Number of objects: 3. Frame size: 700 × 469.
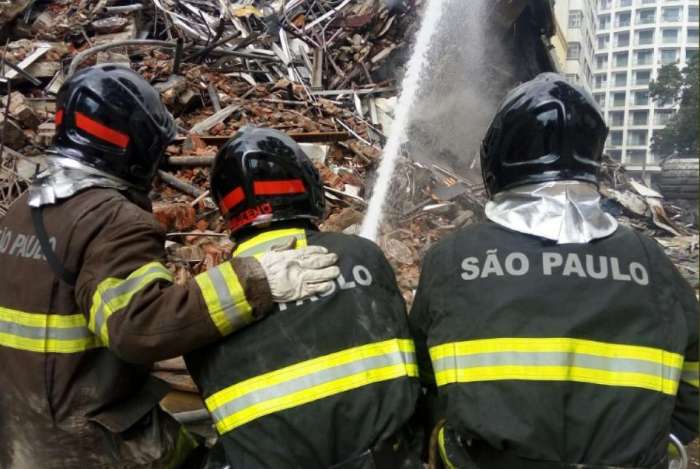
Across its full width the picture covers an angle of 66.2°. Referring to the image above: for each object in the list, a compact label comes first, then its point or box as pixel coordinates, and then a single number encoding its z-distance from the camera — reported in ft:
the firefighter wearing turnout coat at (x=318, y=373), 4.96
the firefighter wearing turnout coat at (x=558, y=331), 4.55
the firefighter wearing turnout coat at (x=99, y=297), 5.13
